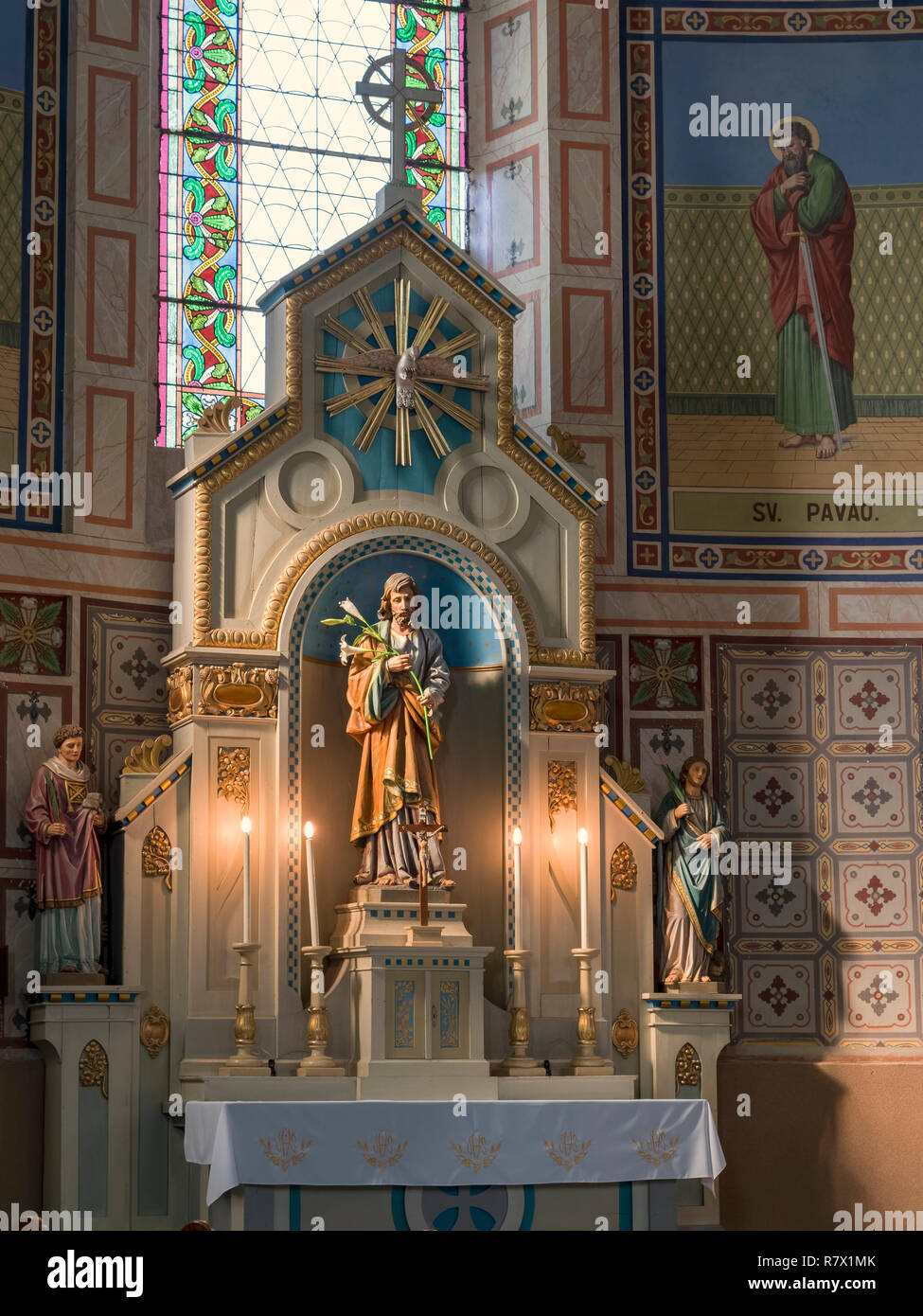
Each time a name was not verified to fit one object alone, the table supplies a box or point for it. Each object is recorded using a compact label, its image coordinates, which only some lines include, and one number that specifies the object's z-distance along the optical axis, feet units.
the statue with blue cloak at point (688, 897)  43.19
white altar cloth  35.12
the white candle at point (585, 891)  40.73
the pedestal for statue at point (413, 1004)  38.75
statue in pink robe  39.17
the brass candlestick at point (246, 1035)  38.45
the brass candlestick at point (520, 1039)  40.47
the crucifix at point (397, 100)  43.52
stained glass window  47.44
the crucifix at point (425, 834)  40.23
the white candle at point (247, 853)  38.91
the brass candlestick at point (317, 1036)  38.65
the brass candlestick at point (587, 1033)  40.88
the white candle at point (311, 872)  39.25
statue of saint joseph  40.78
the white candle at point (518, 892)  41.75
